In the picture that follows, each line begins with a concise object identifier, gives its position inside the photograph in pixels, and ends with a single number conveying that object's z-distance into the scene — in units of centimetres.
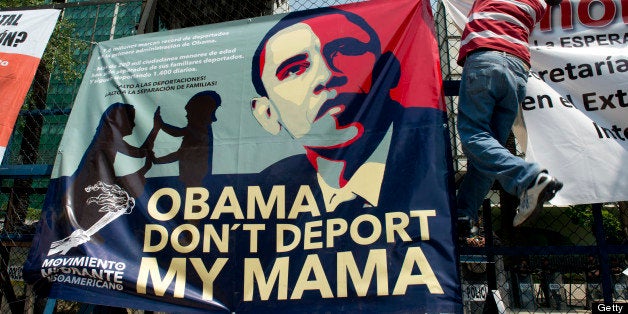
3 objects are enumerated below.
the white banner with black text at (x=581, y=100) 302
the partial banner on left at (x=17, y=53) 401
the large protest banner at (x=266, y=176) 276
